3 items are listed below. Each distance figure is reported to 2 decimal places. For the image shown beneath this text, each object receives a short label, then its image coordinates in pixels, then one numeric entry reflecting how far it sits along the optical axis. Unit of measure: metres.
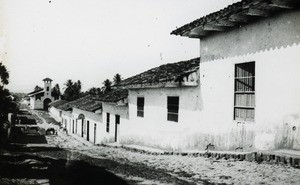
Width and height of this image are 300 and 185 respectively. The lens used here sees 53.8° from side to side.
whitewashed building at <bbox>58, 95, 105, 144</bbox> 23.20
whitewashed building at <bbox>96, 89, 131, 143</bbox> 16.91
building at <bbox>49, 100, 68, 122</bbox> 50.27
